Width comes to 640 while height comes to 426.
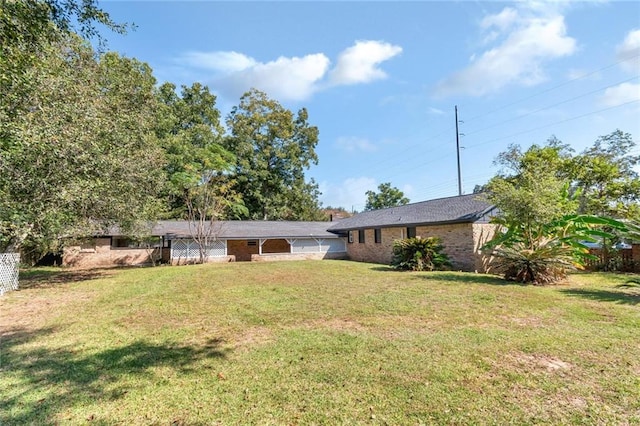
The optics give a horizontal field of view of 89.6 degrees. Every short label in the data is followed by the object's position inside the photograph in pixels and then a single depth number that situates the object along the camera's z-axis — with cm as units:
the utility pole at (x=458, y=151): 2534
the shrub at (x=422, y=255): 1496
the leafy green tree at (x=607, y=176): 1572
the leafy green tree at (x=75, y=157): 768
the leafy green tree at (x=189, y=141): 2358
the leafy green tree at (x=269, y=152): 3180
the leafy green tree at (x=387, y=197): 4416
